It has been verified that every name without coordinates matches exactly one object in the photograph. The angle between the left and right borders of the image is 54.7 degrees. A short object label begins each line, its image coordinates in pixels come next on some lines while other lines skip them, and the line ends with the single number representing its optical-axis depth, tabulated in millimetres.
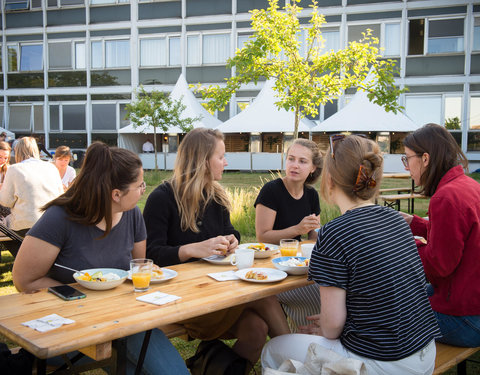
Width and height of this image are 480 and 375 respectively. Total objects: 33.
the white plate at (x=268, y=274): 2517
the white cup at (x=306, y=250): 3109
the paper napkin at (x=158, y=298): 2141
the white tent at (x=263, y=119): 17672
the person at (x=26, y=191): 5438
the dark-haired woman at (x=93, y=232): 2285
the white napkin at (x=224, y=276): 2584
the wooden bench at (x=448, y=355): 2424
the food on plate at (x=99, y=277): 2332
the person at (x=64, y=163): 7070
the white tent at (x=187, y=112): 19219
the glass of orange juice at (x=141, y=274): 2307
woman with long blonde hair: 2893
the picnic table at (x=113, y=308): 1702
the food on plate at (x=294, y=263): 2811
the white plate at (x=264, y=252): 3137
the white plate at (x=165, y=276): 2453
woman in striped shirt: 2041
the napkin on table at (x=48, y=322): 1788
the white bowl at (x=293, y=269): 2701
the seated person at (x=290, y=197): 3998
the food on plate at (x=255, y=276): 2566
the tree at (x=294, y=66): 9445
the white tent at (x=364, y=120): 16641
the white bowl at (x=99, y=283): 2275
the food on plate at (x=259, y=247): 3270
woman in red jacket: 2527
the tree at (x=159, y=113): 18203
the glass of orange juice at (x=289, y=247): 3094
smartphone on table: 2152
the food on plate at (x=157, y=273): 2502
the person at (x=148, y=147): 22453
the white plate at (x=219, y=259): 2947
